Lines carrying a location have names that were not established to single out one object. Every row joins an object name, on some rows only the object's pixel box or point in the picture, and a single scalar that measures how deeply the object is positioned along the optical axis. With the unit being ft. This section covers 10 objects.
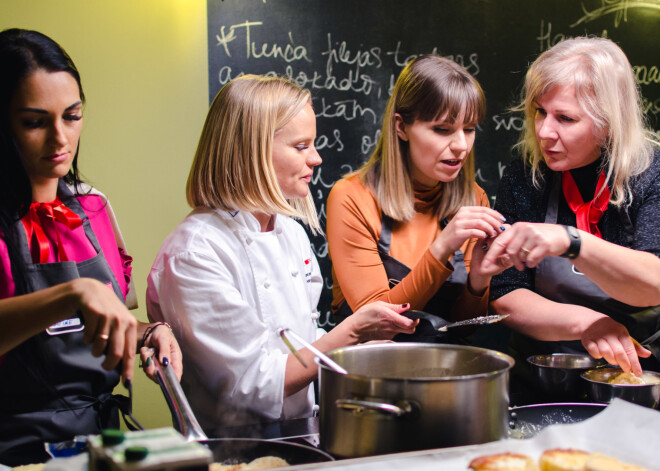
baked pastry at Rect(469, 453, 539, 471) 2.68
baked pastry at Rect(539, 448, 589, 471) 2.74
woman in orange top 6.48
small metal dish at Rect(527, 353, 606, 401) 4.18
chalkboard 9.50
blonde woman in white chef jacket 4.82
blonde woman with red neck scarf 5.21
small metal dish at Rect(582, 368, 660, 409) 3.81
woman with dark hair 4.33
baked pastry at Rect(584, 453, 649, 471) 2.72
